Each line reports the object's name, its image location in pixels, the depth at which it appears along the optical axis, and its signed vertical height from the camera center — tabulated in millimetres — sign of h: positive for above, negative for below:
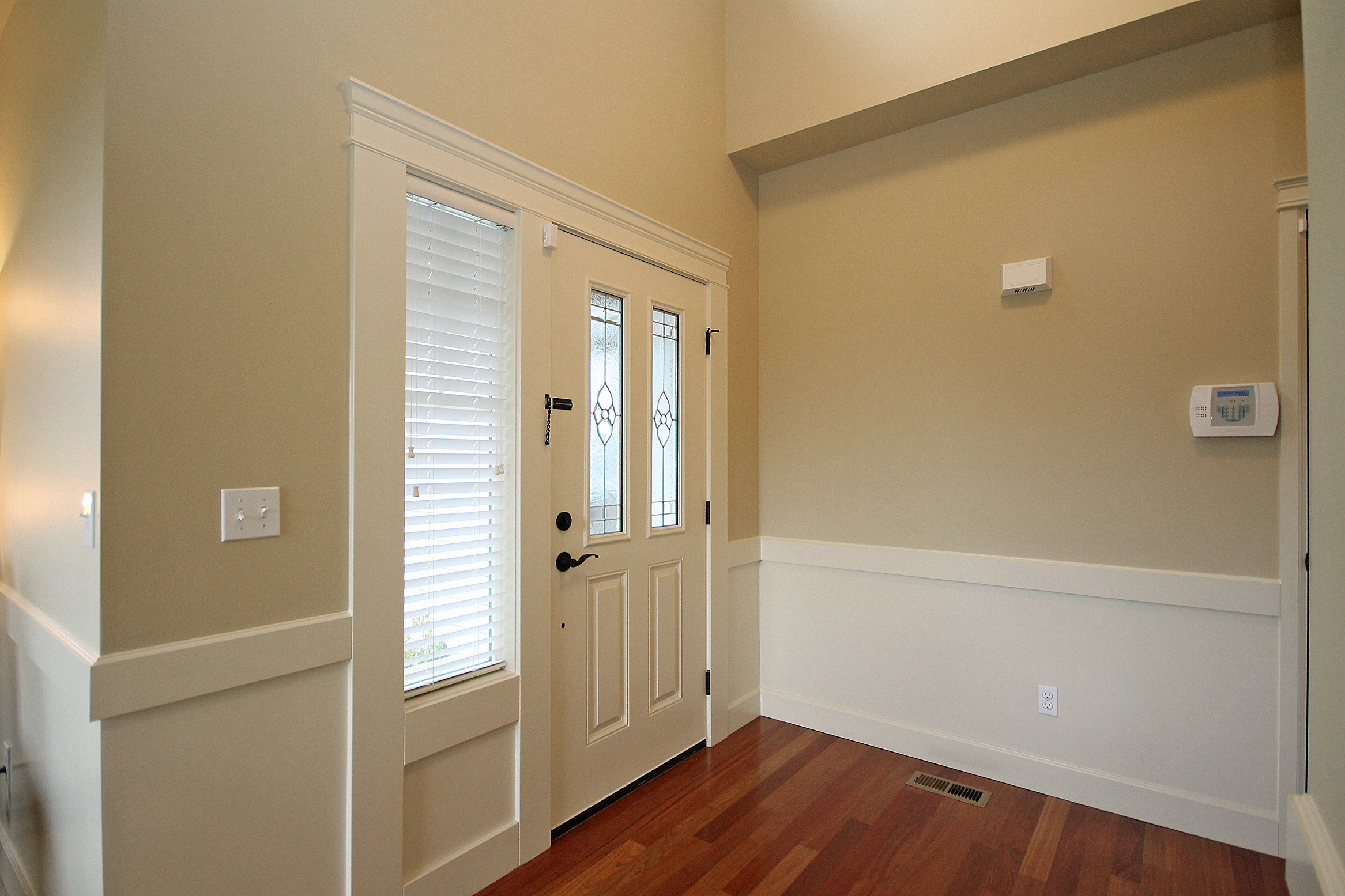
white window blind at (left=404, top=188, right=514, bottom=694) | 1960 +18
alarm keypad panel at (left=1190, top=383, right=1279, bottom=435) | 2266 +148
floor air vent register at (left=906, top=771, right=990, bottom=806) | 2625 -1348
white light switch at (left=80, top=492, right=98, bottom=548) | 1405 -127
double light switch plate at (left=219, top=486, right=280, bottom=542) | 1539 -141
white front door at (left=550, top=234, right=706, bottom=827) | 2422 -265
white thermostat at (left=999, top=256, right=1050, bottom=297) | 2660 +703
